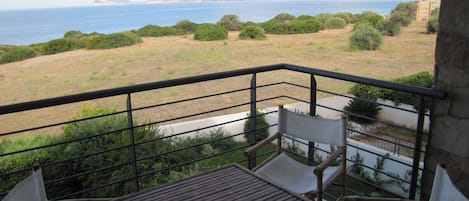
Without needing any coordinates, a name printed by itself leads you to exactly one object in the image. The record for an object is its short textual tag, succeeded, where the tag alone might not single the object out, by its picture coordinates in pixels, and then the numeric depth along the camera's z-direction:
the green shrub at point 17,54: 20.50
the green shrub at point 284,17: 30.19
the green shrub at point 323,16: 28.19
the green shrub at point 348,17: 28.06
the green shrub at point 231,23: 26.58
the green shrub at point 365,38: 20.09
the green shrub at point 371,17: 24.38
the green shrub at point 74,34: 24.32
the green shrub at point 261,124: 7.94
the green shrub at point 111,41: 23.16
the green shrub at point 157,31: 26.24
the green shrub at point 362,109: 8.49
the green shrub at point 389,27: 21.42
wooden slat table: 1.54
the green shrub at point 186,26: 27.00
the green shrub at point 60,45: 21.44
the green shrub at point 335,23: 26.58
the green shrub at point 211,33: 24.19
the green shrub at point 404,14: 22.30
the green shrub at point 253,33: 24.31
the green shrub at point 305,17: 27.92
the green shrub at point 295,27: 25.47
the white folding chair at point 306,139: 2.00
